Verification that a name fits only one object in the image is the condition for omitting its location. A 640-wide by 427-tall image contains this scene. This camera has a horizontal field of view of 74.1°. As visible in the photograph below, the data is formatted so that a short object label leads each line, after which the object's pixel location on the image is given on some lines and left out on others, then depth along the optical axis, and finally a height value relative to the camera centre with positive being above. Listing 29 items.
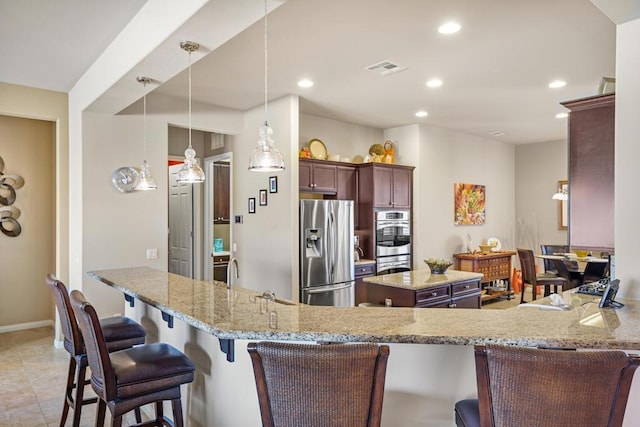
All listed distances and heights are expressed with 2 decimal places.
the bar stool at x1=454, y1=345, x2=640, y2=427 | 1.18 -0.50
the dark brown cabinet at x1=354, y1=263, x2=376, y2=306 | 5.58 -0.97
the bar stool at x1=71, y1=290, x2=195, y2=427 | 1.88 -0.76
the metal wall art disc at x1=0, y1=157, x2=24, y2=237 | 5.14 +0.10
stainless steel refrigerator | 4.99 -0.52
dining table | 5.96 -0.73
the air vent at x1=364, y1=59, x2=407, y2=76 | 3.87 +1.34
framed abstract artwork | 7.19 +0.11
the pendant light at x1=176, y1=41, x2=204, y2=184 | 3.00 +0.28
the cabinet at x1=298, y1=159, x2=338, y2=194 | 5.30 +0.44
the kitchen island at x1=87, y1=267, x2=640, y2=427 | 1.48 -0.45
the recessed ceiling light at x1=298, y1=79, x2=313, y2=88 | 4.40 +1.34
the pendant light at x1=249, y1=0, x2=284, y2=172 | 2.44 +0.31
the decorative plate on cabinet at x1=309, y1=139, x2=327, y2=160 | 5.68 +0.82
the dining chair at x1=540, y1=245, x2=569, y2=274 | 6.83 -0.66
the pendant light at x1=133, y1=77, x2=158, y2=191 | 3.45 +0.23
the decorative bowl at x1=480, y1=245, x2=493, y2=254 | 7.22 -0.66
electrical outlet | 4.64 -0.47
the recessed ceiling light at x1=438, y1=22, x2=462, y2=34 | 3.09 +1.35
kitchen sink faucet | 2.84 -0.38
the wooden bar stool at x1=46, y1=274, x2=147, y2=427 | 2.41 -0.78
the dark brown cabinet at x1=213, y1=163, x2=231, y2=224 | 6.71 +0.26
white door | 6.32 -0.26
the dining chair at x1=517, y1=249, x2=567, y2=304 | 6.04 -0.97
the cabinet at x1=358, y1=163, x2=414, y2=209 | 5.92 +0.36
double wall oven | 5.99 -0.45
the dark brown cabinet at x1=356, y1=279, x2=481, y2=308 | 3.87 -0.82
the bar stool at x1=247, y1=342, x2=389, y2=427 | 1.26 -0.52
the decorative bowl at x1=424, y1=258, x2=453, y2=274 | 4.47 -0.59
